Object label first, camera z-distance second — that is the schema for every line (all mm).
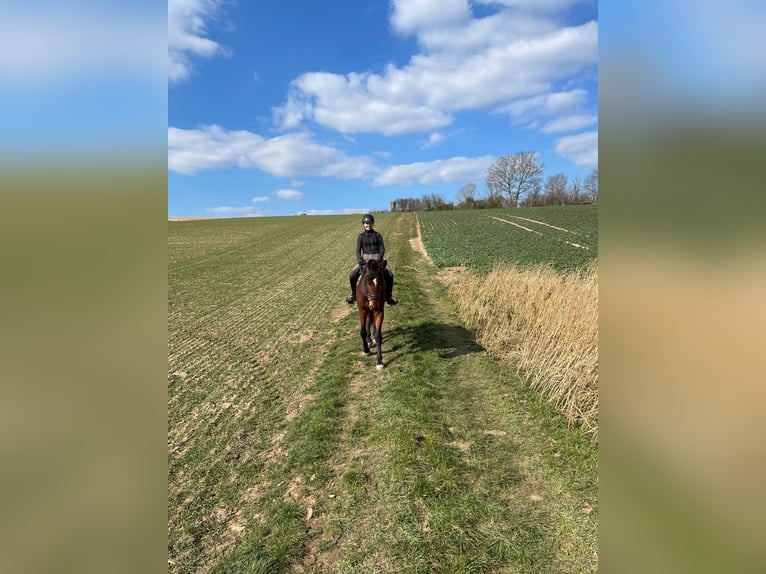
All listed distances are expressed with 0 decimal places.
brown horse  7844
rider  8523
